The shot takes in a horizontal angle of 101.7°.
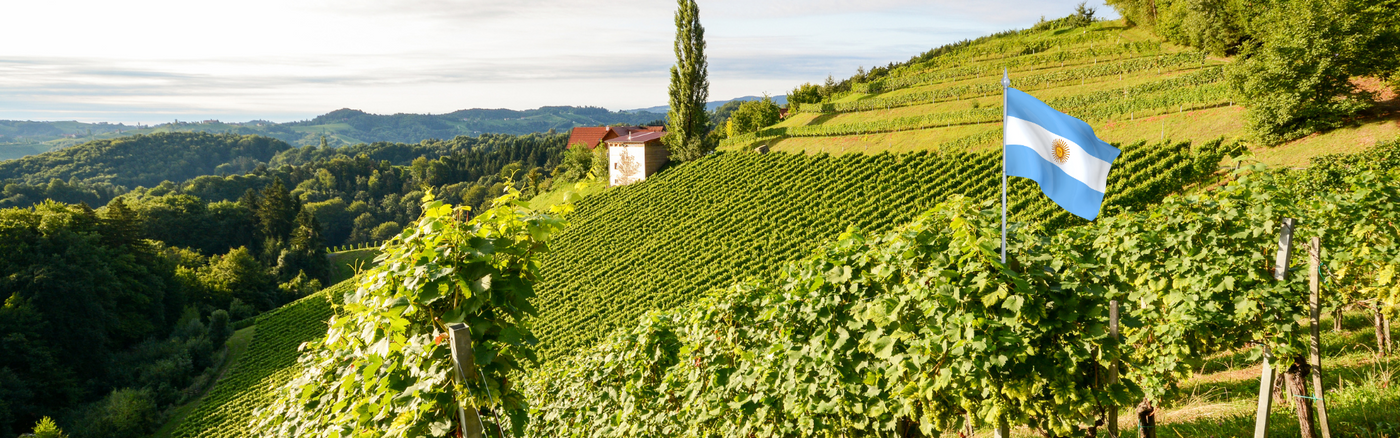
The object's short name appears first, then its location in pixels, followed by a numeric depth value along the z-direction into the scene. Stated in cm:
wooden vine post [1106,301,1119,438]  346
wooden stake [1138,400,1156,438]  445
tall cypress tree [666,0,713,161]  3988
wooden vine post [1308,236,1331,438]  420
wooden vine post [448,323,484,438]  271
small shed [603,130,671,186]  4297
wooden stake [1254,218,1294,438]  371
